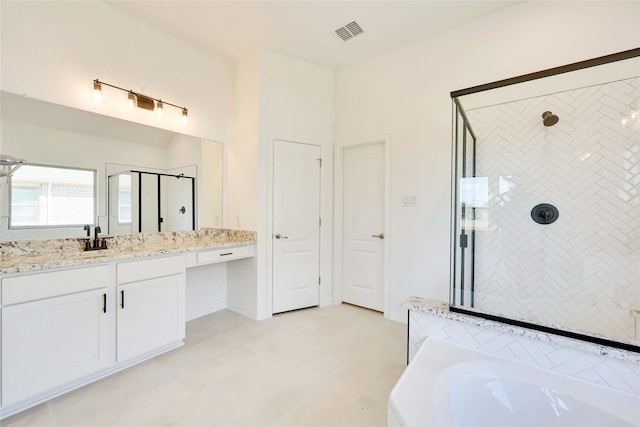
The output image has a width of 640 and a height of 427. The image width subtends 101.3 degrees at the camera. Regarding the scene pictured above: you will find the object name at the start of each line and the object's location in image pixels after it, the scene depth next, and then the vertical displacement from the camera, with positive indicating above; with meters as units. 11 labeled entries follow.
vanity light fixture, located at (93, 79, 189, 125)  2.21 +1.03
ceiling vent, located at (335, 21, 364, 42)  2.56 +1.81
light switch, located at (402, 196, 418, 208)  2.82 +0.11
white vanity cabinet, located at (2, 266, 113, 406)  1.49 -0.75
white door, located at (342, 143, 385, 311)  3.15 -0.19
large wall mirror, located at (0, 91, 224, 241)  1.90 +0.43
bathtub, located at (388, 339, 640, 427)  1.02 -0.78
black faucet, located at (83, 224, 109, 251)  2.11 -0.27
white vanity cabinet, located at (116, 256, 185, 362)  1.92 -0.75
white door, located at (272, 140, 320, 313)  3.04 -0.18
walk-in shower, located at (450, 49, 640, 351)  1.81 +0.10
